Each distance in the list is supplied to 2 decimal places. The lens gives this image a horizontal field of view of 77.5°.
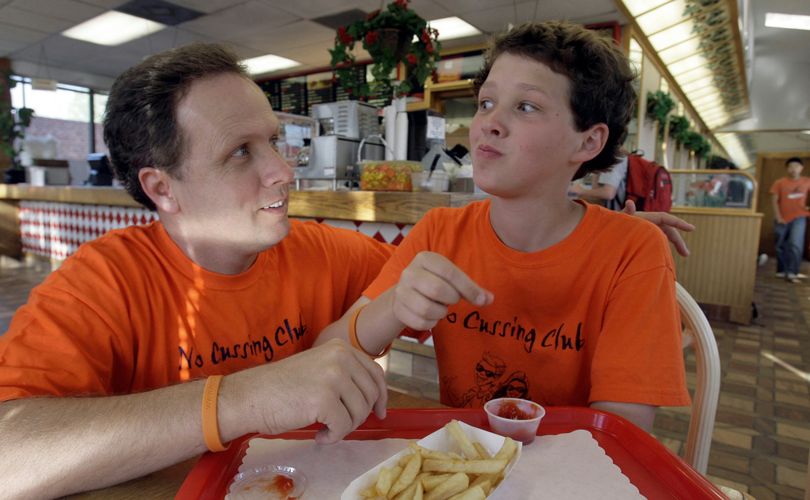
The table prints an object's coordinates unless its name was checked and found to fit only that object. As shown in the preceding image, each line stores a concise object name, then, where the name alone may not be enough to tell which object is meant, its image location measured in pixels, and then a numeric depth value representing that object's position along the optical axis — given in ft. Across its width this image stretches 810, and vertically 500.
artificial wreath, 10.03
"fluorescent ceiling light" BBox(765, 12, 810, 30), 27.71
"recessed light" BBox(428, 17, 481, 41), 21.36
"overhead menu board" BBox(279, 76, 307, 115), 32.01
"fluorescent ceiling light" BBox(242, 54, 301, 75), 28.12
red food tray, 2.33
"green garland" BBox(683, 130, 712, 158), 38.01
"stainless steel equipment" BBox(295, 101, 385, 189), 11.51
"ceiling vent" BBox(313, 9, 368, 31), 20.84
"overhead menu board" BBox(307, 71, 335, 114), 30.78
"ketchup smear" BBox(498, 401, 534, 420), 2.78
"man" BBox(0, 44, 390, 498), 2.53
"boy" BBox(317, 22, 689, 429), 3.48
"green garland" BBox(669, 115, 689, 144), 33.63
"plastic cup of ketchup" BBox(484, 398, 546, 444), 2.63
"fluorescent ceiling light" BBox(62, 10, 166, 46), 22.24
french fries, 1.97
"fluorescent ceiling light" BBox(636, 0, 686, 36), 20.81
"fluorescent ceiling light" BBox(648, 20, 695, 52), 23.66
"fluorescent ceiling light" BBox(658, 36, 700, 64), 26.39
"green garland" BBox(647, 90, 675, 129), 26.27
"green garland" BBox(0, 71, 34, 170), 26.50
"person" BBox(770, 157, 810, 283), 26.25
